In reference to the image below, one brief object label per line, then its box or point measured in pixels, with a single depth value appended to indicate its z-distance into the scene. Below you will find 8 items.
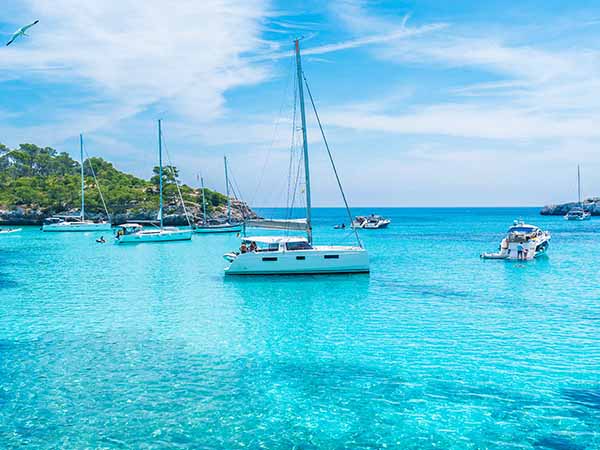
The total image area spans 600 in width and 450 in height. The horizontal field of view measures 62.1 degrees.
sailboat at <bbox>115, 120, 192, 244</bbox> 64.25
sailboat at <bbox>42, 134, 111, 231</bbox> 87.31
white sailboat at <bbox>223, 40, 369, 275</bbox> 32.67
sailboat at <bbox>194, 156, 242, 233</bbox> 84.12
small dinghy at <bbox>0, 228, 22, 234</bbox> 82.38
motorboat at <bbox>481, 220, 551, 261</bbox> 42.34
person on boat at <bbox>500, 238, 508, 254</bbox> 43.29
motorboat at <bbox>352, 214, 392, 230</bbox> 96.12
